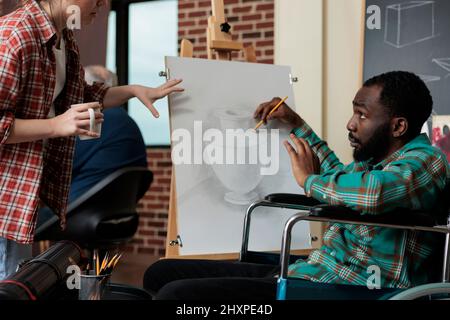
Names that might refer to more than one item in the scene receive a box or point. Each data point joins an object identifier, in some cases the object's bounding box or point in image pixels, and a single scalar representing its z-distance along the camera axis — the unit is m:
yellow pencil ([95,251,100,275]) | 3.27
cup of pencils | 3.18
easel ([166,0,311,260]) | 4.00
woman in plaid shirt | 3.21
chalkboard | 4.22
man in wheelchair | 3.17
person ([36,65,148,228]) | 4.87
